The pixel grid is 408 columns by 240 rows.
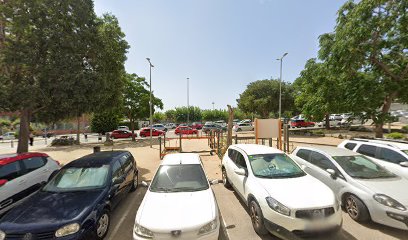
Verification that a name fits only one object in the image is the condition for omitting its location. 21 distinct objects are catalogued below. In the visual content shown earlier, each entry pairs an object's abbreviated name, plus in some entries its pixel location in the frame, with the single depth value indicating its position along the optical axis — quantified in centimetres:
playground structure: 1405
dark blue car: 376
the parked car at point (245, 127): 3534
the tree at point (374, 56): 1205
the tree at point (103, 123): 3803
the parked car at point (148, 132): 3203
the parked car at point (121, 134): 3077
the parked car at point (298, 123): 3695
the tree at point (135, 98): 2608
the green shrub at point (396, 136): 1848
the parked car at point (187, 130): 3150
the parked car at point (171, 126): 5453
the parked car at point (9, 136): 3755
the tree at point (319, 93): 1581
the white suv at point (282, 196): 397
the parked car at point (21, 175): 540
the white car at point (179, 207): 361
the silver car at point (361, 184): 445
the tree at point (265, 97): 3522
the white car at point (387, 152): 638
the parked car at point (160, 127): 4032
